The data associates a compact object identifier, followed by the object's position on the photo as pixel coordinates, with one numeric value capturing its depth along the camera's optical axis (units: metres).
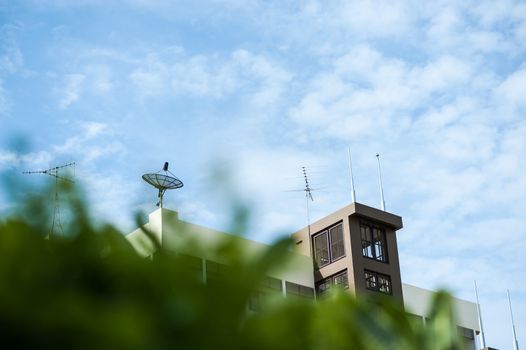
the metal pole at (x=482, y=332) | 42.97
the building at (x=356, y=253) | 36.16
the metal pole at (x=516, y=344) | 48.89
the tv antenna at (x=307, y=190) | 41.65
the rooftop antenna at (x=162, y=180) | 34.03
